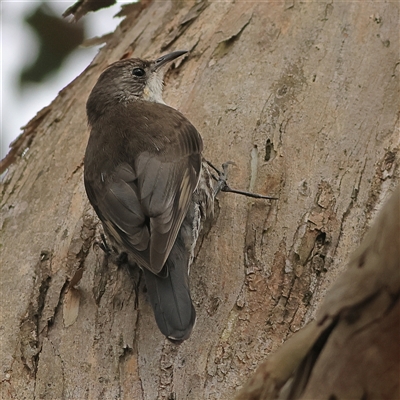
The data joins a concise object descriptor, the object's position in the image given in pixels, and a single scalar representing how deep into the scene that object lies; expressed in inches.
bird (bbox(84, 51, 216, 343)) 254.5
